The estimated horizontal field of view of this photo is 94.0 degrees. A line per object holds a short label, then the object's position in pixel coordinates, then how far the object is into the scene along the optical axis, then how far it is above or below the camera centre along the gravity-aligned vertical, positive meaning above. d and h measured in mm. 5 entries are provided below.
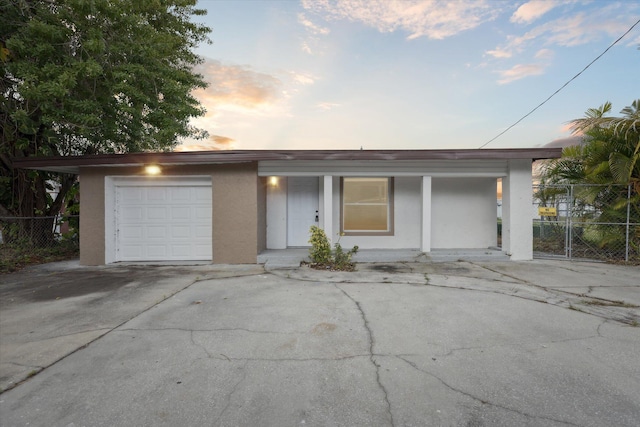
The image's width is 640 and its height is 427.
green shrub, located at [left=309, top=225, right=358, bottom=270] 7312 -989
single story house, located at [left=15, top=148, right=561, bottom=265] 7477 +612
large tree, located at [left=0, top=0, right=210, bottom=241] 7289 +3499
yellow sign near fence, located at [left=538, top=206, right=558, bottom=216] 8180 +48
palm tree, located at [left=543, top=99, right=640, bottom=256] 7188 +1131
